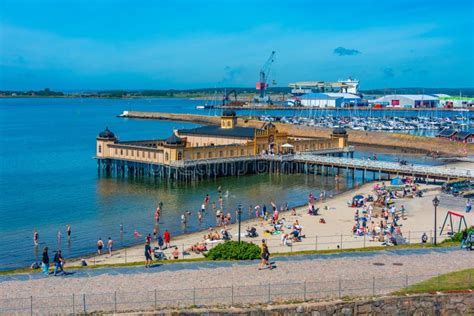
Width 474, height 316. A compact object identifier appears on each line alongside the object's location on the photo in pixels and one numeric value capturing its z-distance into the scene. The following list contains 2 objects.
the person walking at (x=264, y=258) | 26.28
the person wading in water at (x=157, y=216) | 46.45
